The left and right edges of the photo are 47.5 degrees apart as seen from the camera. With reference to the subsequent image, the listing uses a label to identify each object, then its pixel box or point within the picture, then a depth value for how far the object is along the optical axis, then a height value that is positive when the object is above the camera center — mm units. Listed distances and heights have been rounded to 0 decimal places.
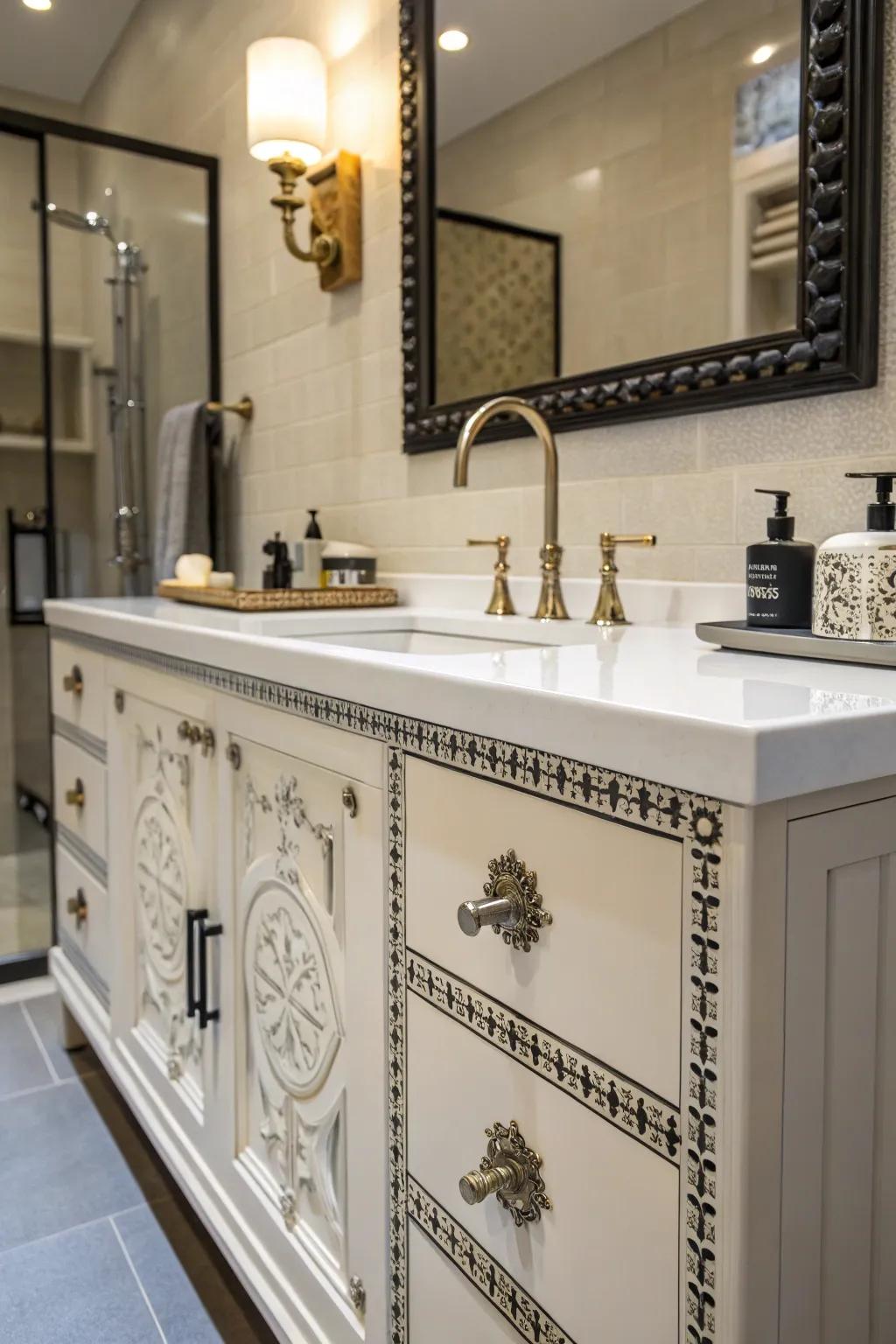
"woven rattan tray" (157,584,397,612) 1530 -11
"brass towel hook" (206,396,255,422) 2344 +423
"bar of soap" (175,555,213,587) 1840 +39
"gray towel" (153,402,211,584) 2346 +236
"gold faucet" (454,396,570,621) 1323 +110
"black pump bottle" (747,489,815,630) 954 +11
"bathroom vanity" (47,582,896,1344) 541 -270
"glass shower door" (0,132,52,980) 2283 +32
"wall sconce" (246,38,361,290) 1891 +841
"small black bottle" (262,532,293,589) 1853 +45
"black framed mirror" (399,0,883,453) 1038 +481
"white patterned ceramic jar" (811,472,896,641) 815 +8
